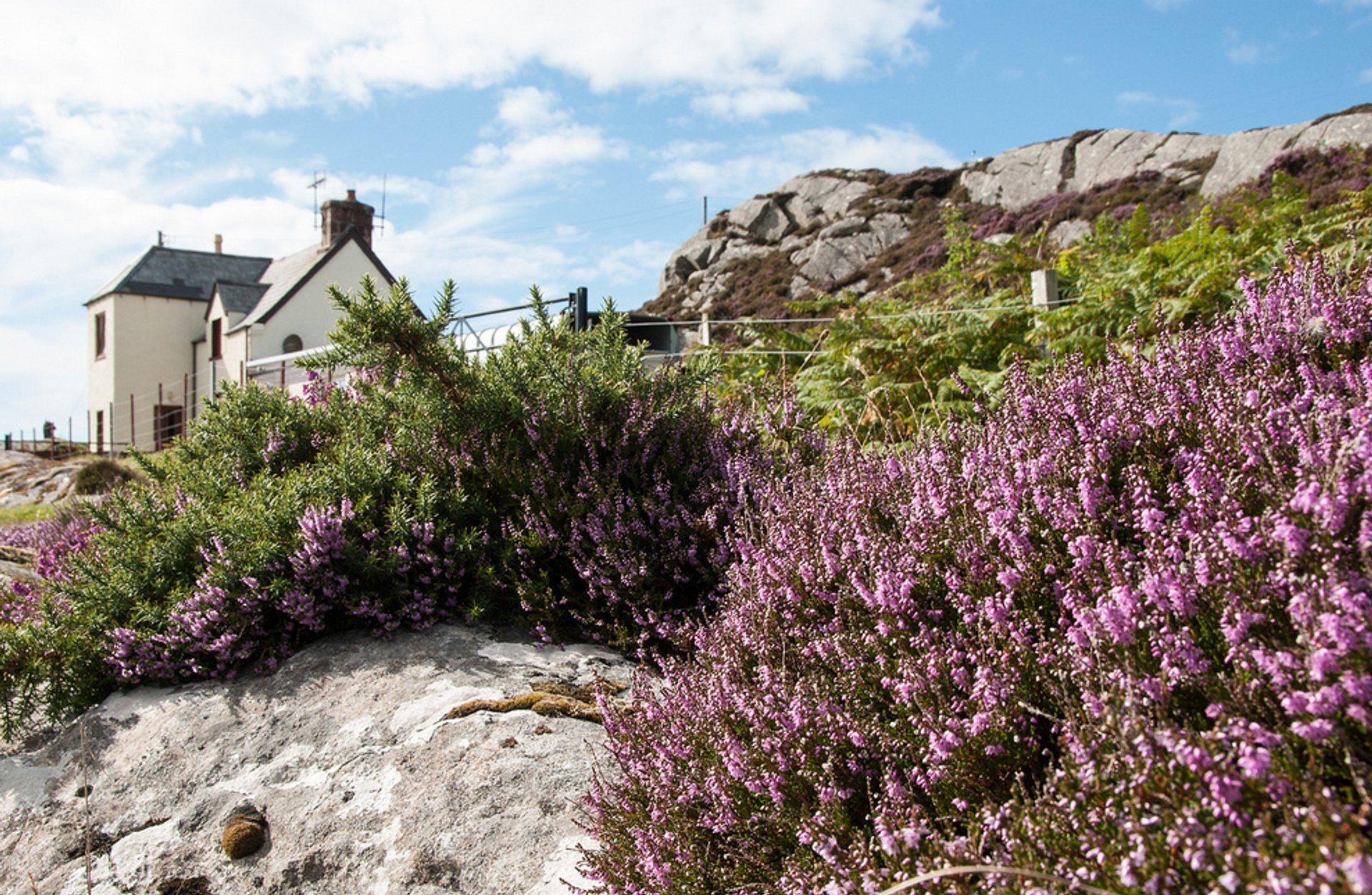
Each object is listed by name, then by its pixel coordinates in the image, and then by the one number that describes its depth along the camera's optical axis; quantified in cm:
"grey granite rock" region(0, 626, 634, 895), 276
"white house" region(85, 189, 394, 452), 3117
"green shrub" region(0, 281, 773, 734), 377
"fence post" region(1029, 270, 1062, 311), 648
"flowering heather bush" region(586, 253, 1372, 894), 144
